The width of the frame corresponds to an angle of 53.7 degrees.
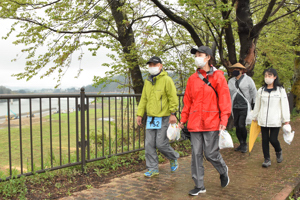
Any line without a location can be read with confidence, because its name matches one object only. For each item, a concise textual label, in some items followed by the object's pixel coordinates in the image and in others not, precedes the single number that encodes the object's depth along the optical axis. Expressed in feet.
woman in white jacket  19.01
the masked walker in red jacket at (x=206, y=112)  13.67
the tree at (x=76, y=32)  29.07
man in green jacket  16.78
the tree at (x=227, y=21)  28.99
